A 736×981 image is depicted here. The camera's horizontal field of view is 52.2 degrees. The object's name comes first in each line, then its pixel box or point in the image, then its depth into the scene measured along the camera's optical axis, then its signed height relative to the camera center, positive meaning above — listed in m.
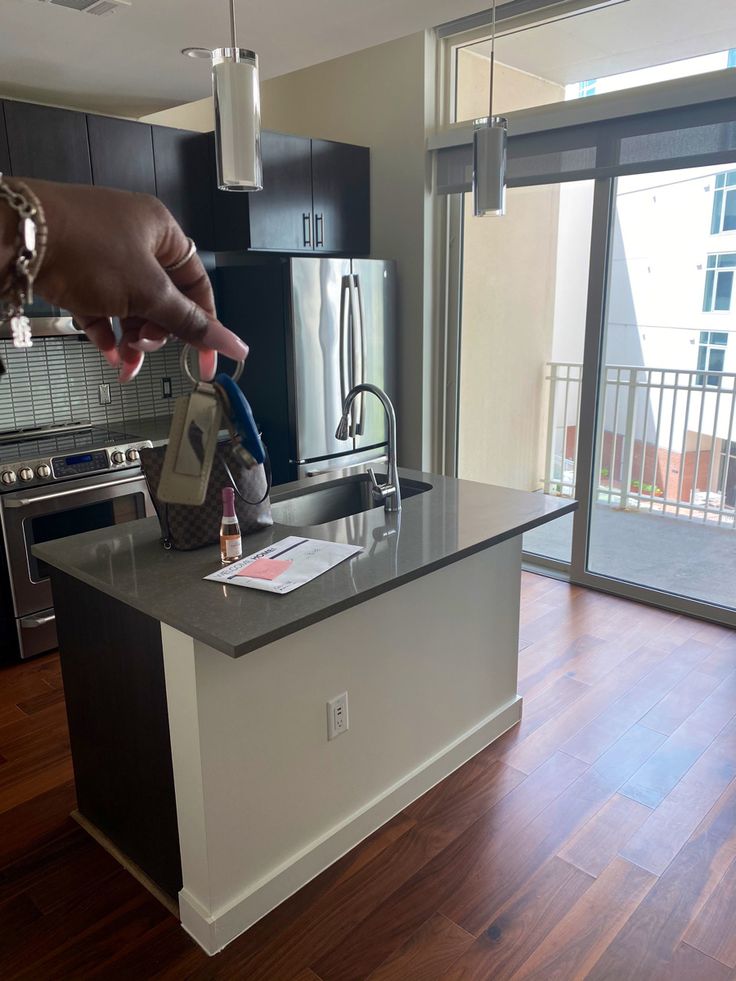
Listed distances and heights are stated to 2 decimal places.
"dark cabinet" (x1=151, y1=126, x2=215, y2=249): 3.64 +0.62
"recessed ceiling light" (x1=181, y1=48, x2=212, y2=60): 2.73 +0.90
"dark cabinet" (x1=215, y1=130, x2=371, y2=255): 3.81 +0.52
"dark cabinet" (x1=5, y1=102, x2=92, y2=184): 3.13 +0.68
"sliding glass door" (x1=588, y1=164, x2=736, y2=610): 3.58 -0.49
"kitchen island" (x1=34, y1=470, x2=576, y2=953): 1.79 -1.03
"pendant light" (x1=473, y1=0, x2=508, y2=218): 1.89 +0.34
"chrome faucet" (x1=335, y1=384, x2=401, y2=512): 2.42 -0.56
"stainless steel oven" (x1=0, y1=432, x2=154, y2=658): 3.24 -0.95
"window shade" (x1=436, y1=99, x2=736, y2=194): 3.20 +0.70
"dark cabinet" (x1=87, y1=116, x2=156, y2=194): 3.39 +0.68
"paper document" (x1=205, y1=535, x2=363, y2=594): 1.87 -0.67
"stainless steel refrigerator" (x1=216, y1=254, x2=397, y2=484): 3.80 -0.19
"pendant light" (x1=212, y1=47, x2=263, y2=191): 1.37 +0.34
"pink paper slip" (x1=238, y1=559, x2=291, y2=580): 1.91 -0.67
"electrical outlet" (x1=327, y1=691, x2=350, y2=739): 2.08 -1.12
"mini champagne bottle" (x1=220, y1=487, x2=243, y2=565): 2.04 -0.61
